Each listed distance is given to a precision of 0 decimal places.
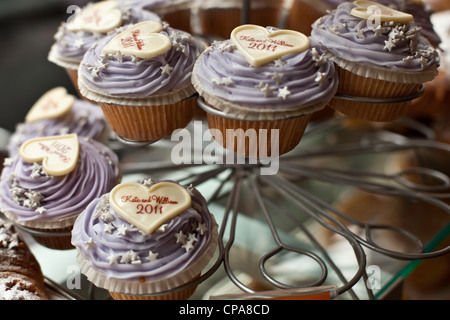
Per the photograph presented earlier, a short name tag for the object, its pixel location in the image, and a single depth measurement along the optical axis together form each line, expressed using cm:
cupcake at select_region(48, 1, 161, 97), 45
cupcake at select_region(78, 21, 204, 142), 40
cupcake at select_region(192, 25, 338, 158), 39
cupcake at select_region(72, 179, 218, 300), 38
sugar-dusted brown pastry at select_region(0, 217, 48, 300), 41
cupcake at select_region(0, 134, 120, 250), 42
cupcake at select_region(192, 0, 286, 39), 51
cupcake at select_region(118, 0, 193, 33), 48
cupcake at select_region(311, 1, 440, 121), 41
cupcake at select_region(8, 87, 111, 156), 50
